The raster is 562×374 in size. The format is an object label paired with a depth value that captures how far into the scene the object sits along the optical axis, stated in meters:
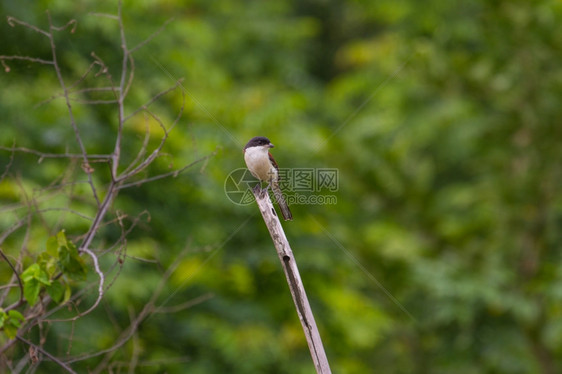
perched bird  7.12
